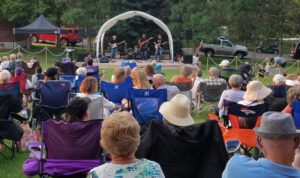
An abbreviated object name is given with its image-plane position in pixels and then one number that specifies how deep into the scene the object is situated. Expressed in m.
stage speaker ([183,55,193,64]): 26.03
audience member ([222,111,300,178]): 2.74
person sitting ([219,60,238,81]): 12.21
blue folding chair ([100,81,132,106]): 8.70
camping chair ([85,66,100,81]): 12.49
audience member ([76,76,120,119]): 6.83
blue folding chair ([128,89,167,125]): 7.15
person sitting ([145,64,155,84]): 10.54
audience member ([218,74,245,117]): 7.73
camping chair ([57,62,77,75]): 14.63
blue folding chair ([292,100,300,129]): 6.14
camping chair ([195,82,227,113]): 10.27
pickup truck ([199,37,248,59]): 33.22
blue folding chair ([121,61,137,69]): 16.88
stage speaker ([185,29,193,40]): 29.11
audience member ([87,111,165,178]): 3.09
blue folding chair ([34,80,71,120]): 8.48
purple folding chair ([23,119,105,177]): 4.67
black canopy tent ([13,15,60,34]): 25.20
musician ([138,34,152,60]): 29.22
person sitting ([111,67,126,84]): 8.96
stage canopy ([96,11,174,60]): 26.05
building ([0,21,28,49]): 35.56
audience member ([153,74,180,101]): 8.35
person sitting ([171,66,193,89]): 10.56
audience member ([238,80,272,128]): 6.96
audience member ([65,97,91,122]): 5.21
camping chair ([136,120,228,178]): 4.42
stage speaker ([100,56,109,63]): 26.47
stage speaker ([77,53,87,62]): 25.10
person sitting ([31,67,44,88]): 11.22
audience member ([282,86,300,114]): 6.30
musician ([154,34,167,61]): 28.09
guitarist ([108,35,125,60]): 27.69
